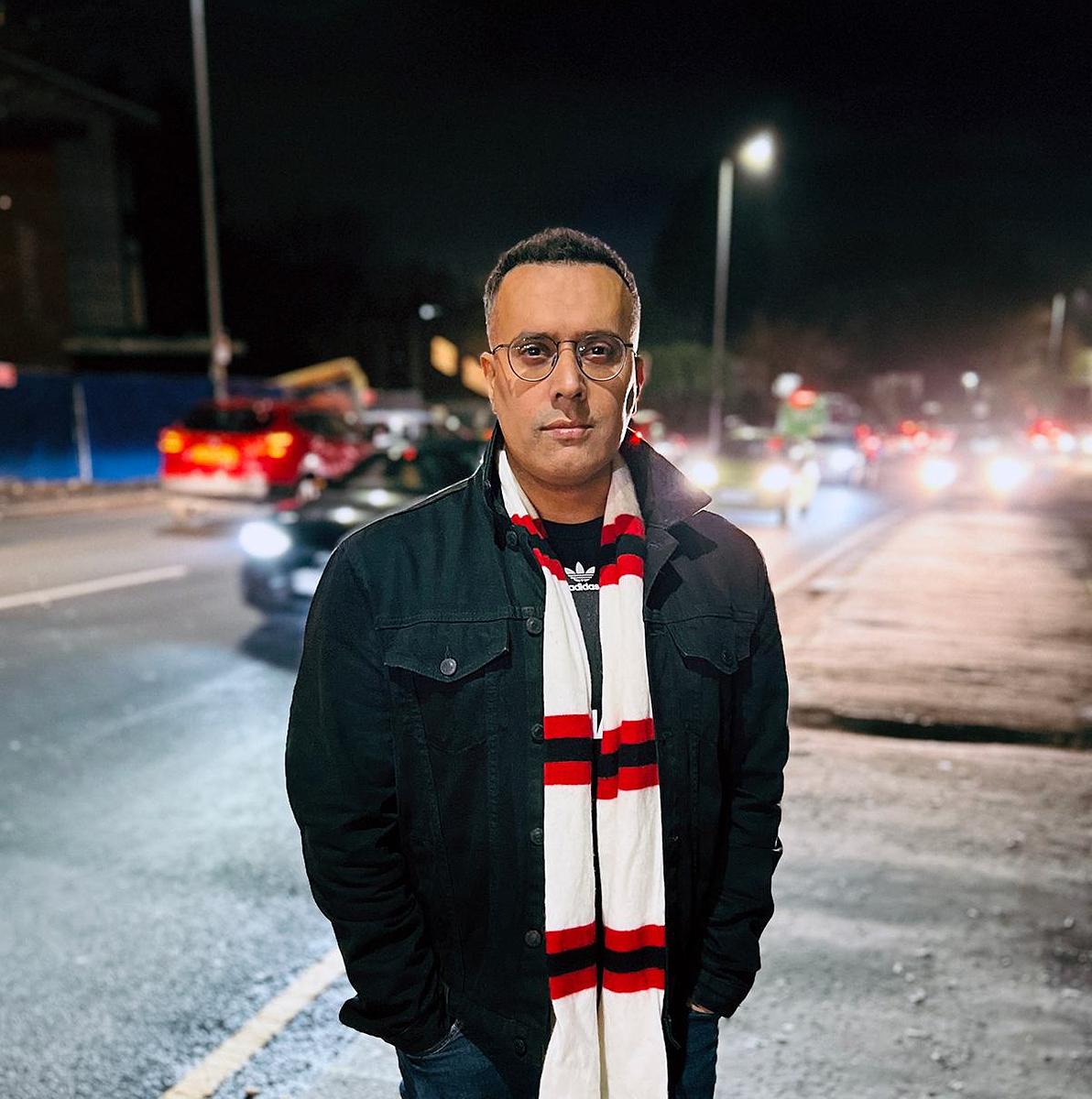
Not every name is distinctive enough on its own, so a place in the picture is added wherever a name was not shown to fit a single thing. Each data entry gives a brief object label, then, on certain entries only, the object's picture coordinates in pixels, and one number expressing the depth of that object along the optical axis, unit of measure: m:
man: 1.66
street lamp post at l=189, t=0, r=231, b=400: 20.41
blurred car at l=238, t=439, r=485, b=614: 8.35
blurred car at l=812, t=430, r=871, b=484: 22.97
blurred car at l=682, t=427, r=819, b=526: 15.91
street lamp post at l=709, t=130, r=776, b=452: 22.77
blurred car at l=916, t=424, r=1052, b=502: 22.86
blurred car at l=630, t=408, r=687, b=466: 22.12
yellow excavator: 30.31
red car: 13.41
